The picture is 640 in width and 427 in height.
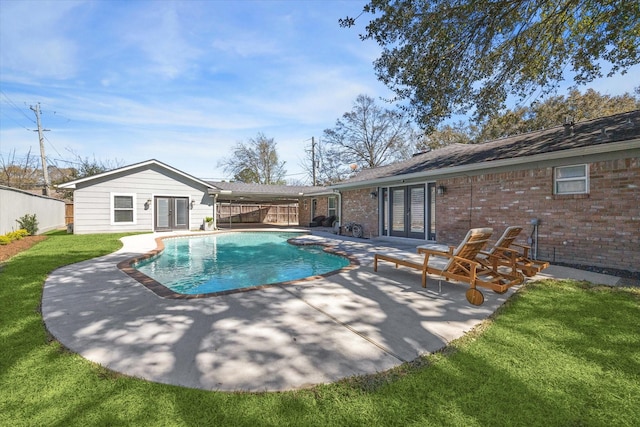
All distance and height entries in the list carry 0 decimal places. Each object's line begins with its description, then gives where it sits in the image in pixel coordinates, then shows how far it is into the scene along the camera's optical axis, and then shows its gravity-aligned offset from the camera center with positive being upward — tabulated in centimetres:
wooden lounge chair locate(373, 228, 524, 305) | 453 -107
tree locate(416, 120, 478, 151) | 3047 +764
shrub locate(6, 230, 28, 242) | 1159 -83
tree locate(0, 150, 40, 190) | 2617 +391
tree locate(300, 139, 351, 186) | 3412 +539
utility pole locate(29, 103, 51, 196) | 2412 +643
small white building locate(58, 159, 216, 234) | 1608 +76
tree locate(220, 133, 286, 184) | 3719 +625
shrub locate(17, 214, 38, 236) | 1419 -41
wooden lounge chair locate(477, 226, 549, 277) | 545 -97
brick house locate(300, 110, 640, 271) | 668 +50
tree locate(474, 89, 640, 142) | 2117 +740
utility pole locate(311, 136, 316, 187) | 3475 +658
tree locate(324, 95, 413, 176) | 3139 +808
